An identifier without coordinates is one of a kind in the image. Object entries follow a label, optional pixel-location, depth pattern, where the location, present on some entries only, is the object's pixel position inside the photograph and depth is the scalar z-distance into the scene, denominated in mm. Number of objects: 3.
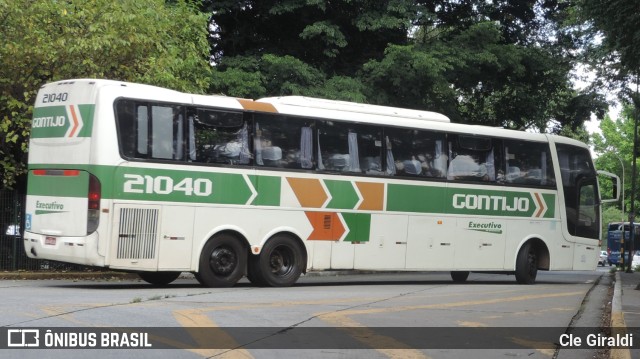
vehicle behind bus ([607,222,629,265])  71875
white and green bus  15961
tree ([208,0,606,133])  27344
